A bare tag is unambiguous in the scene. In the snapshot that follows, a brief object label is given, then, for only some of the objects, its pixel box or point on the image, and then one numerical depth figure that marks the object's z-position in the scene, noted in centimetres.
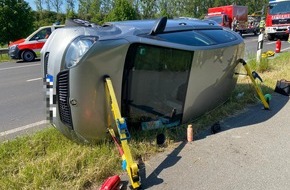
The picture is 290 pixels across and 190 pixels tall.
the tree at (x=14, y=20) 1298
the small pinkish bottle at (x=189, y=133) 266
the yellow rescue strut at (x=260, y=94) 351
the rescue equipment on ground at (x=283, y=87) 414
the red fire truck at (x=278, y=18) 1377
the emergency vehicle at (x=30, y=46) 1078
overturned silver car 217
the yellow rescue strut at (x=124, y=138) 195
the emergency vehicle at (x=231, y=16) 1995
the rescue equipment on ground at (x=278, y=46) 955
